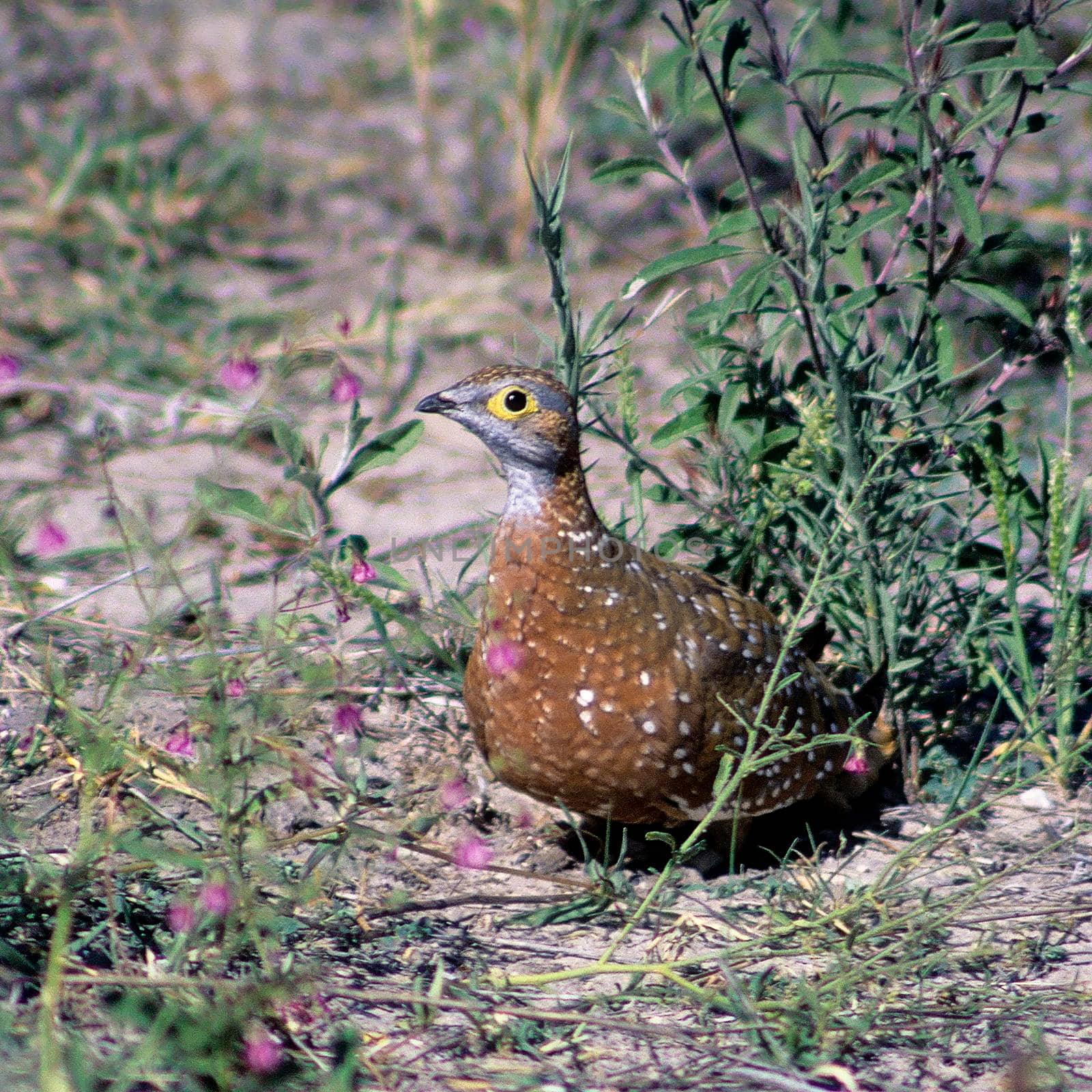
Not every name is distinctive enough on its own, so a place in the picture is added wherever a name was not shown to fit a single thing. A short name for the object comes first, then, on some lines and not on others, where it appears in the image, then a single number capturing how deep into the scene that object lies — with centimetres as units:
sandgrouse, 651
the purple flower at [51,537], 637
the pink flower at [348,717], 565
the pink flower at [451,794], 559
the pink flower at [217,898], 501
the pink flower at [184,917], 507
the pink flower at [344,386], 707
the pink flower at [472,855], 583
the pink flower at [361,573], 675
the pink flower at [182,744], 597
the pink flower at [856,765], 732
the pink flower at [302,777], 523
